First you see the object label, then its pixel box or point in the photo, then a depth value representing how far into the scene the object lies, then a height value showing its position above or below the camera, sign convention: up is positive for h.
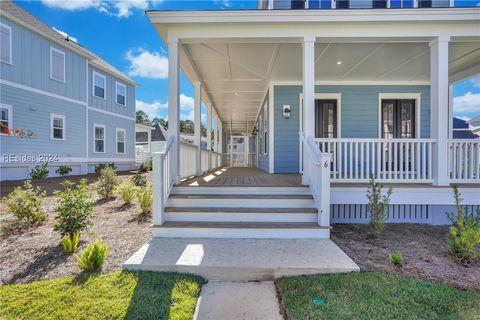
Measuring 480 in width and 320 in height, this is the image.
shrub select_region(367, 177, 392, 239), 3.69 -0.88
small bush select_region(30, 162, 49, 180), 8.93 -0.64
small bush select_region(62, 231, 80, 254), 3.13 -1.12
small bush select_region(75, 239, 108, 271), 2.66 -1.12
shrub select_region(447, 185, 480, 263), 2.88 -1.02
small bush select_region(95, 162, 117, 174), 11.76 -0.55
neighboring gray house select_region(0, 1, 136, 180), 8.91 +2.41
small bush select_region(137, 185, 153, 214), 4.65 -0.85
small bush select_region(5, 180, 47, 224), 4.02 -0.83
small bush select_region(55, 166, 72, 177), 10.49 -0.63
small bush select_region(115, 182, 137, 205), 5.30 -0.80
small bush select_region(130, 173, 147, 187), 7.29 -0.76
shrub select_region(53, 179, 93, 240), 3.32 -0.78
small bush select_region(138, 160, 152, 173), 13.70 -0.66
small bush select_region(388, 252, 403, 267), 2.78 -1.16
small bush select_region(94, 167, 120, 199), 5.91 -0.70
